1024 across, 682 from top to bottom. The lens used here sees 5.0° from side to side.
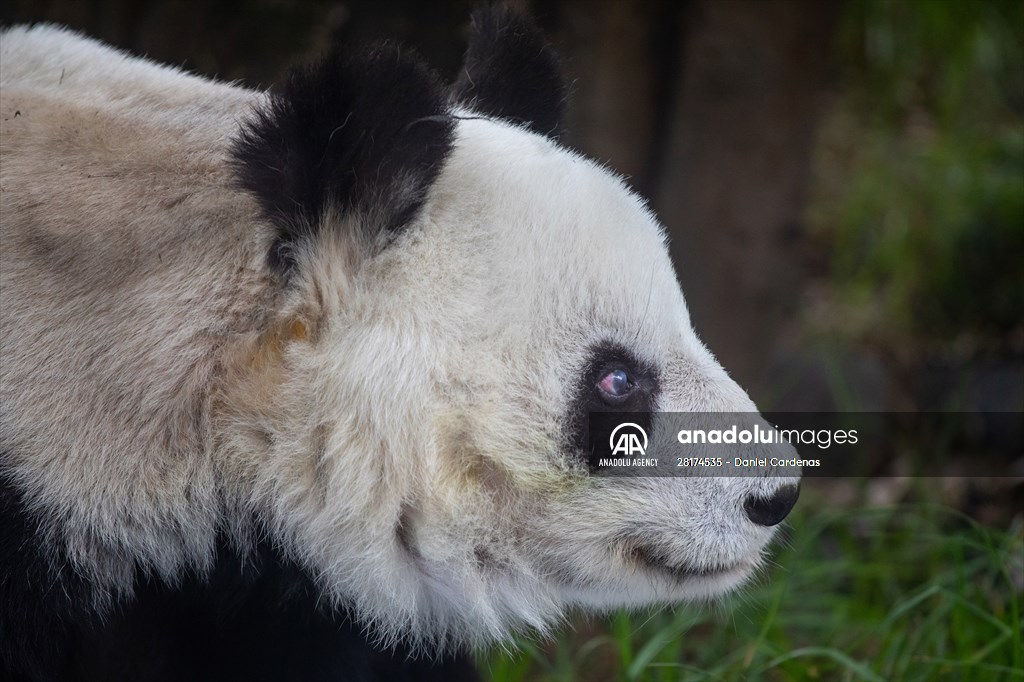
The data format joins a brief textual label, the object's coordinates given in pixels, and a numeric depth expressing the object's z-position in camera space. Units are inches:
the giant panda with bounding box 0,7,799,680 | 257.1
